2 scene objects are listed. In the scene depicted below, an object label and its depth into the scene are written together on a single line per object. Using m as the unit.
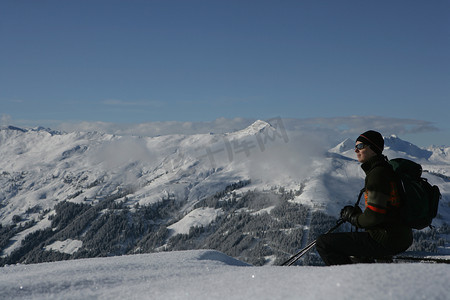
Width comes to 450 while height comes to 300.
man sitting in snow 6.05
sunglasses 6.82
